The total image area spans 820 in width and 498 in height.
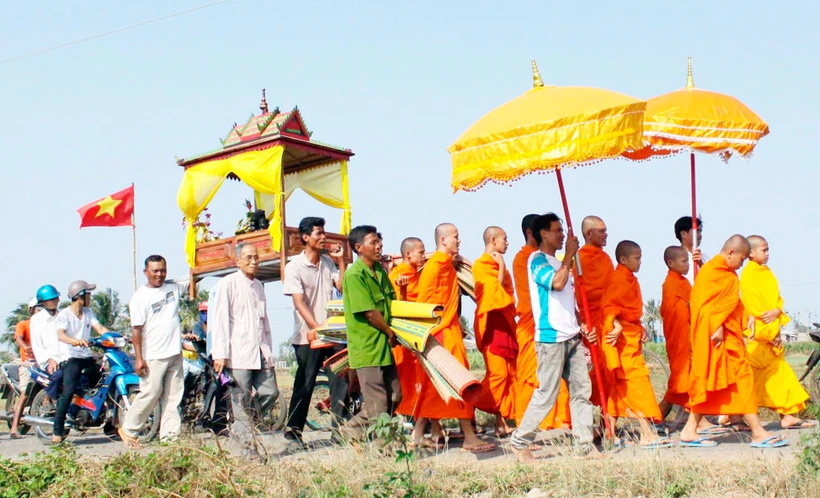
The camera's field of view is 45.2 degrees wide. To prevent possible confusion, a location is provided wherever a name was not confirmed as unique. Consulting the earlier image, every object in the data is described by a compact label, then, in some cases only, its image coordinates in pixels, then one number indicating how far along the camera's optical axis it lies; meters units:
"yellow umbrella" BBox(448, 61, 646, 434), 6.64
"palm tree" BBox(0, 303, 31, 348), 39.35
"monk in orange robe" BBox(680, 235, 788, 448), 7.35
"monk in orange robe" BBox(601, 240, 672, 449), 7.57
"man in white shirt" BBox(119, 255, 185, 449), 8.08
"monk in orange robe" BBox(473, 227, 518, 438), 8.11
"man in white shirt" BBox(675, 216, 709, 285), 8.70
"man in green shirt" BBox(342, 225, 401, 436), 7.17
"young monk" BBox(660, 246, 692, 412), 8.21
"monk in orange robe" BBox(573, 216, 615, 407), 8.02
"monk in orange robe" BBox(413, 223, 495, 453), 7.66
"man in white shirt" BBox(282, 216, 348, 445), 8.14
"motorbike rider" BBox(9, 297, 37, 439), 11.09
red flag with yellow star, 16.03
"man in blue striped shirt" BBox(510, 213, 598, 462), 6.83
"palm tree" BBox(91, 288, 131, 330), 38.03
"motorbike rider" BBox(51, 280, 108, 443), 9.75
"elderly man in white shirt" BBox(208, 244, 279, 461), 7.65
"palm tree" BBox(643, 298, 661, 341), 43.53
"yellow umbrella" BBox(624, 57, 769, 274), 7.71
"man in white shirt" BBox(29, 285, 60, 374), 10.30
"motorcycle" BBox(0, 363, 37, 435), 11.43
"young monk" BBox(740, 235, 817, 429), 8.17
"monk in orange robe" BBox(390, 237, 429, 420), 8.02
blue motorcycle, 9.66
